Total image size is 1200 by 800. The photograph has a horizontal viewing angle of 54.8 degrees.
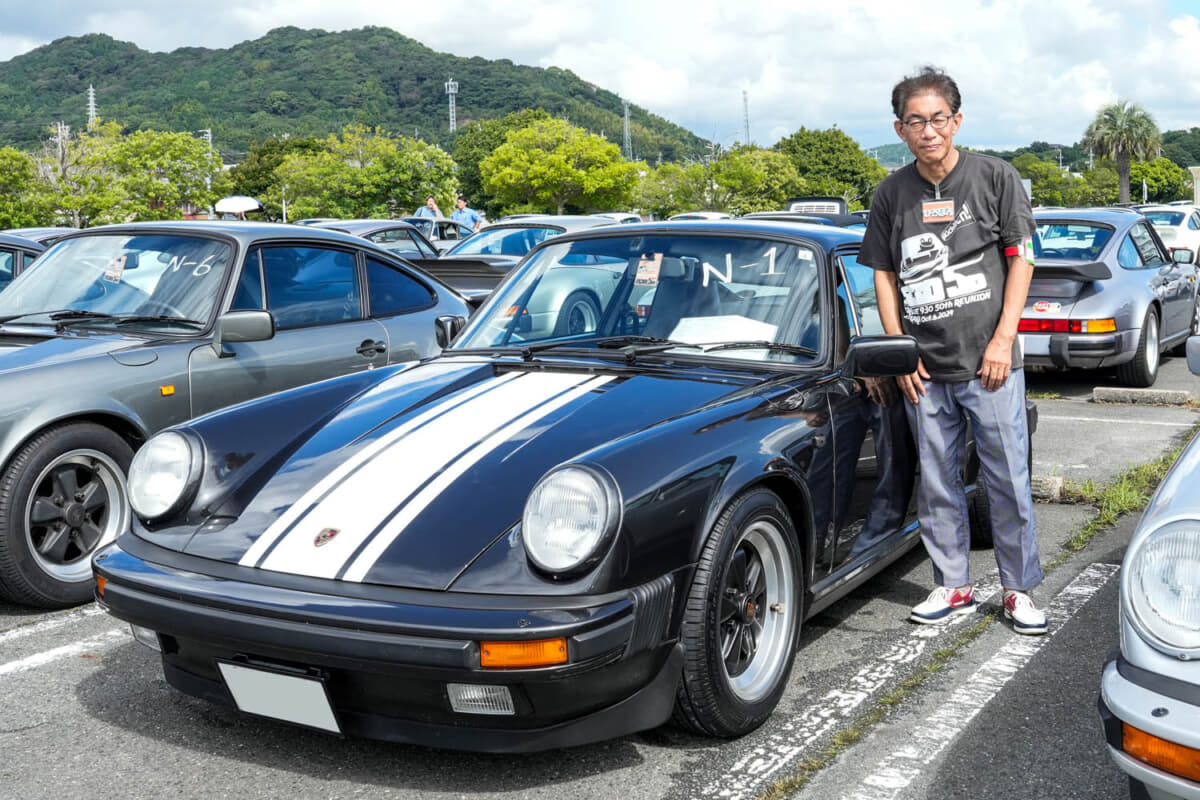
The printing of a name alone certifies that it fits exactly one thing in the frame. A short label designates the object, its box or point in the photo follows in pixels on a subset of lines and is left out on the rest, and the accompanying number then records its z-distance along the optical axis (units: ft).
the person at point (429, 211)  74.28
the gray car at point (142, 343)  14.48
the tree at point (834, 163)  317.63
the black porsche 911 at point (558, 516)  8.69
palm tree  264.72
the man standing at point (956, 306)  12.50
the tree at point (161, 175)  142.36
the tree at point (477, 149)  347.77
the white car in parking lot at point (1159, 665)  6.80
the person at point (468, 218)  66.95
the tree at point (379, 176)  164.86
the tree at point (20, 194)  118.42
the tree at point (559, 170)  220.43
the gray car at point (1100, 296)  30.66
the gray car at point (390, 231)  44.01
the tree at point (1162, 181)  368.89
